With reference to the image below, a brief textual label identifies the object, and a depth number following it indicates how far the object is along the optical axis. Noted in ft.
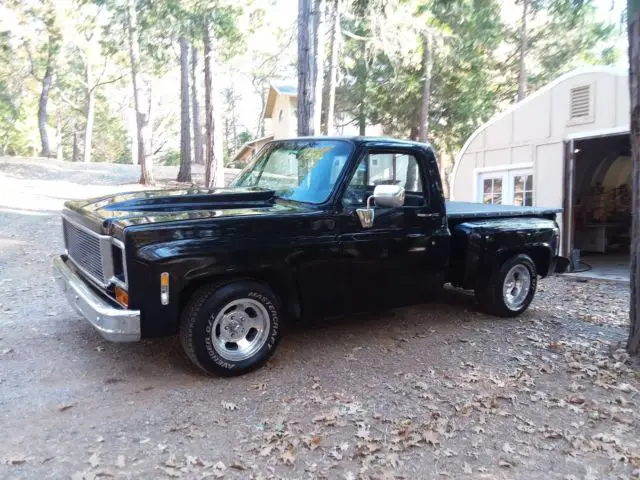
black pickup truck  12.83
